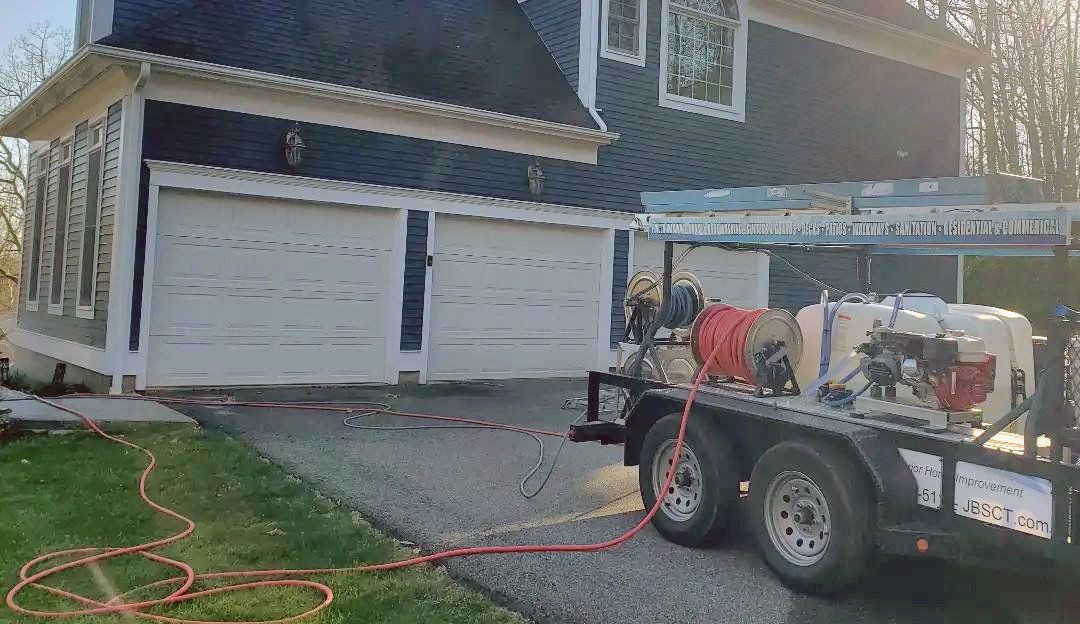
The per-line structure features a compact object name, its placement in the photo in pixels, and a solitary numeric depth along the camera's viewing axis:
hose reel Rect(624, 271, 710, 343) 6.04
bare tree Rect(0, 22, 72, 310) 29.12
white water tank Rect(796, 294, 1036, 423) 4.51
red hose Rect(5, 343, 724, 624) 3.76
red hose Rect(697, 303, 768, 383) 5.05
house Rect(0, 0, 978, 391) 10.14
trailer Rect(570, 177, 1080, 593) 3.58
